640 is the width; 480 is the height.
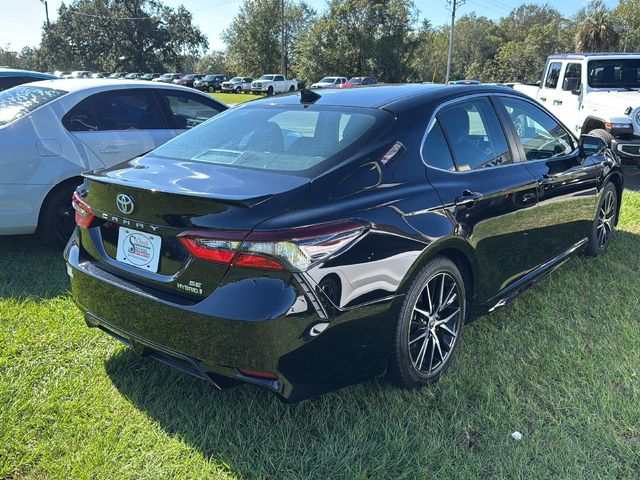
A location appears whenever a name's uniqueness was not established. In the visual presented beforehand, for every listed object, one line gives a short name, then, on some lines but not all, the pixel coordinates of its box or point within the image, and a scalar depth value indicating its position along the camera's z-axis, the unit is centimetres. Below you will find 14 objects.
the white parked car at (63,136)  446
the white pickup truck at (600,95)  751
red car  3839
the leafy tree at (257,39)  6088
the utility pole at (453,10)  4348
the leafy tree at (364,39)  5128
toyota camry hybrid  214
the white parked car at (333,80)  4108
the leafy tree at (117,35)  6694
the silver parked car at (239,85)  4606
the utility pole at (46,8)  5737
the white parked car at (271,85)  4422
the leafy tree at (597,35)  4250
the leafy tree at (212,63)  9679
